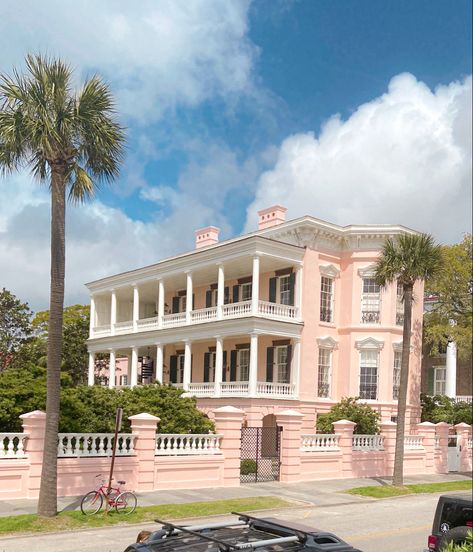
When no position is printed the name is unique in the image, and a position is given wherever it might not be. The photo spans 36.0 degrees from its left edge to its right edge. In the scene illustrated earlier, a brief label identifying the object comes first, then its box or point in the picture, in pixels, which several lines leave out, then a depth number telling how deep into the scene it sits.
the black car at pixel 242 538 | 5.88
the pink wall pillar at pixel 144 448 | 20.09
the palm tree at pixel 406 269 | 24.70
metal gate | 23.91
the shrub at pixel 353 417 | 32.06
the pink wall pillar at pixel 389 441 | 28.34
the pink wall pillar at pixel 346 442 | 26.34
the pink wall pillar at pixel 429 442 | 30.42
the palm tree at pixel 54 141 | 15.63
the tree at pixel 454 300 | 38.00
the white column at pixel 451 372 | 47.59
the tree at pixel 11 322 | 46.75
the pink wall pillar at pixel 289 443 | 23.97
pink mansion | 34.59
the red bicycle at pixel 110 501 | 16.09
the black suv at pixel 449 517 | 8.82
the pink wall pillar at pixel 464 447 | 32.50
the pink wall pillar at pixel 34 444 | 17.84
